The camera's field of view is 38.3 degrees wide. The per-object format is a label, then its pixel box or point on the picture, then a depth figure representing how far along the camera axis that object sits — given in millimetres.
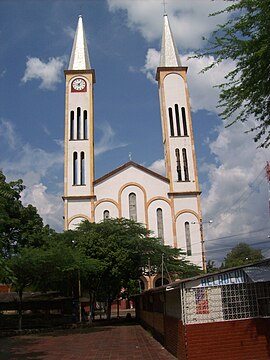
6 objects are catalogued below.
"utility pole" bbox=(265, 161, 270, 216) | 33525
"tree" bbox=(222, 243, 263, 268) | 60875
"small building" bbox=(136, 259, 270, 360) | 8891
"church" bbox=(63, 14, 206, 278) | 34625
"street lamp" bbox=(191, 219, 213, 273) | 33531
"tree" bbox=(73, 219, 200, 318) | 23391
